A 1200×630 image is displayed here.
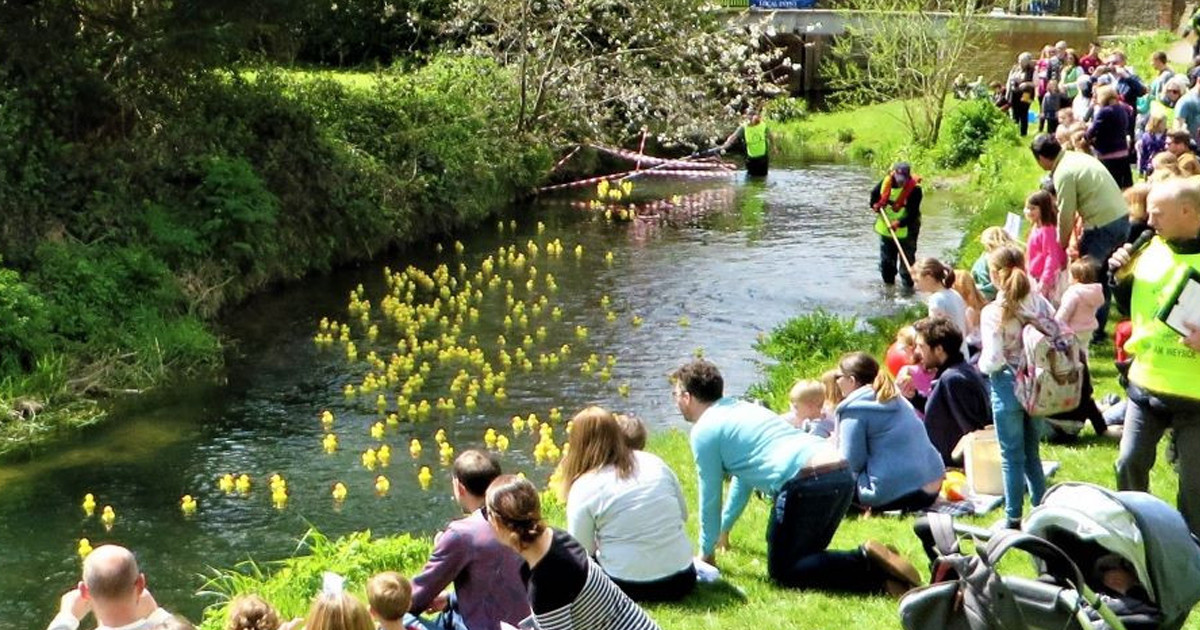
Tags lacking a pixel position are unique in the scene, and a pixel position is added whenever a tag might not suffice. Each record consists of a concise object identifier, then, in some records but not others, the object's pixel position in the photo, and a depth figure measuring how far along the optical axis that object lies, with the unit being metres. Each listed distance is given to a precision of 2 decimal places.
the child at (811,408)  9.88
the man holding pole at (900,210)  18.27
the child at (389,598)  6.50
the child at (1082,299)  10.93
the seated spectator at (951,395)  9.27
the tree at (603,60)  28.89
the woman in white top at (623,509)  7.41
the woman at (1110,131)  16.39
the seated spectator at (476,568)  7.21
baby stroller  5.34
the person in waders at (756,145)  31.08
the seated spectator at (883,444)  8.88
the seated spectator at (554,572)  6.08
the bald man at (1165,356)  6.82
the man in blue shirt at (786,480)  7.74
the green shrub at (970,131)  30.67
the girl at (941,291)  10.77
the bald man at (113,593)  6.07
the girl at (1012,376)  8.33
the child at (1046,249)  11.95
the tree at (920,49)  33.31
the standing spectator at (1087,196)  11.80
